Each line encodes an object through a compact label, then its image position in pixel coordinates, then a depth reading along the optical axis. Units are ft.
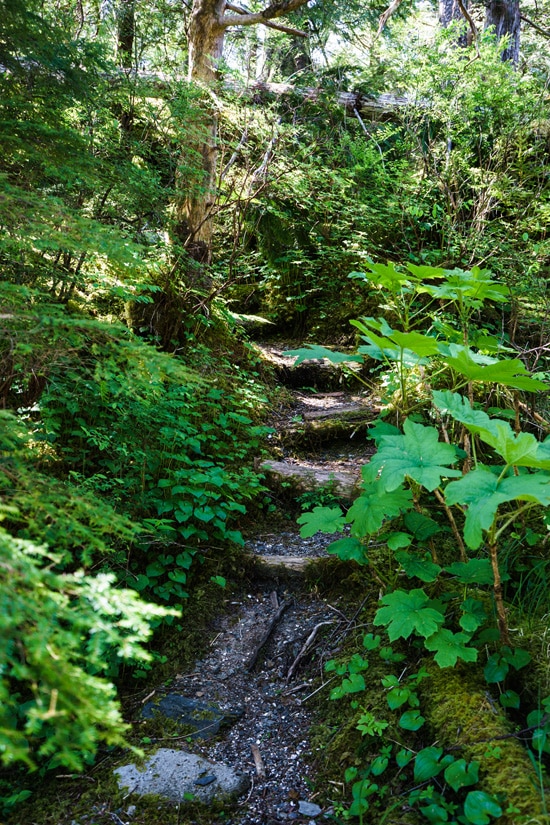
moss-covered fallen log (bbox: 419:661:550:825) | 5.67
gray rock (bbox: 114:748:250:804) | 7.25
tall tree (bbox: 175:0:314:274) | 18.30
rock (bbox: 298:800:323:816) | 6.99
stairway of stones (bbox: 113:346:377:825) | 7.30
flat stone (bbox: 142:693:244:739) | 8.37
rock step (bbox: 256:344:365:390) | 19.74
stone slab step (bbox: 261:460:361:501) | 13.35
